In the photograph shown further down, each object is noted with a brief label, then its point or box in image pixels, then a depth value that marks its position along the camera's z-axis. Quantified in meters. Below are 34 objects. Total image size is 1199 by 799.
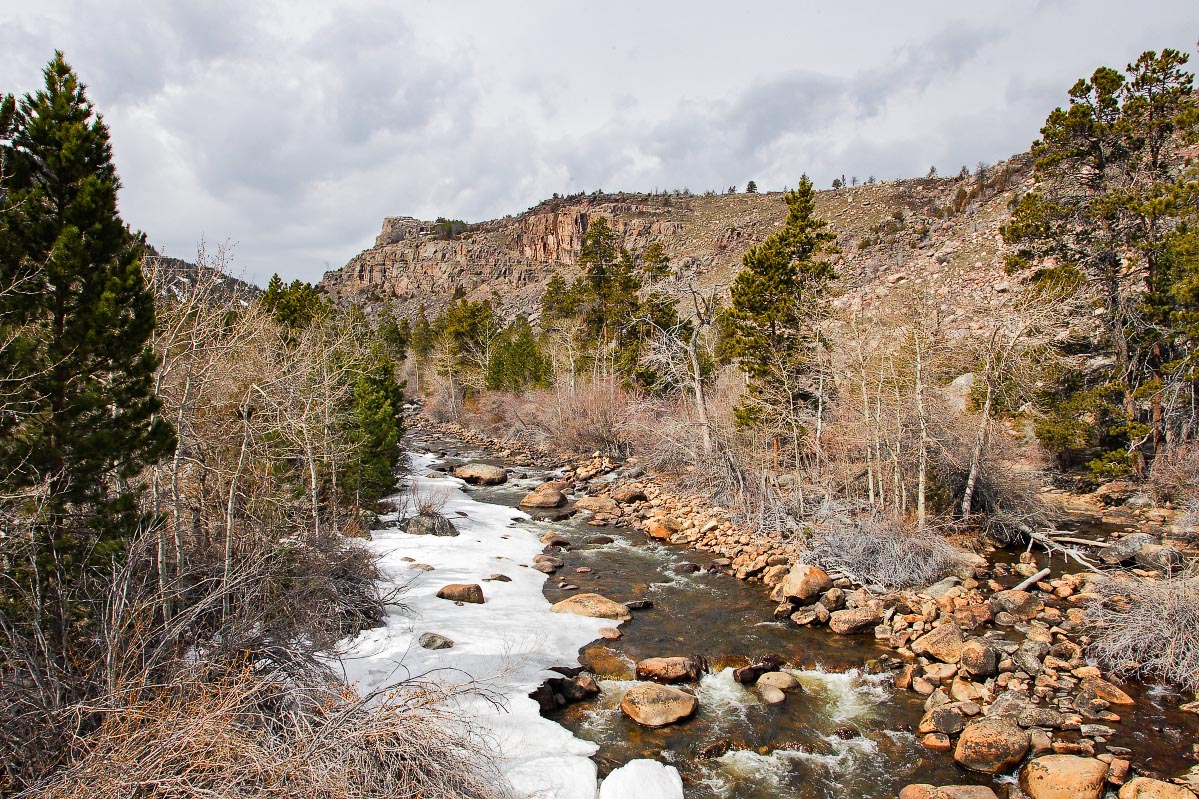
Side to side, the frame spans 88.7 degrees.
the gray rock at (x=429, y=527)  16.59
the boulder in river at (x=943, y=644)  10.36
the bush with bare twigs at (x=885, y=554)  13.61
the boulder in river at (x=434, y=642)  9.63
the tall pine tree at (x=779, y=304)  20.34
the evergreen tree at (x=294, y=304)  28.44
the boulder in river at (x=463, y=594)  12.04
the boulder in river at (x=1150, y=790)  6.64
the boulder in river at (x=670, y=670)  9.85
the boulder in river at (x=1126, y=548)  13.75
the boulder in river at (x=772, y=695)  9.23
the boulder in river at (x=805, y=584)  12.91
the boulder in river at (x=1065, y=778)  6.87
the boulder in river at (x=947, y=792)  6.95
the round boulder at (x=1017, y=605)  11.77
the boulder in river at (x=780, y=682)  9.62
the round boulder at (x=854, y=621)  11.70
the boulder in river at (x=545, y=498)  22.12
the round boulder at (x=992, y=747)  7.59
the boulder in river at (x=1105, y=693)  8.71
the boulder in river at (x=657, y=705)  8.57
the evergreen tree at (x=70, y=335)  6.25
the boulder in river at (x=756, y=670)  9.88
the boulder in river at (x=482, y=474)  26.39
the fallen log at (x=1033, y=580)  12.84
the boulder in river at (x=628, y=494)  22.66
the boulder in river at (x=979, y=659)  9.75
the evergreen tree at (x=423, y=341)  67.44
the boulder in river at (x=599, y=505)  21.39
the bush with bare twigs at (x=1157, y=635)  9.10
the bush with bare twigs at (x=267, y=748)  4.45
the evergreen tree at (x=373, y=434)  17.17
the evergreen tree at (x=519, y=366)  43.31
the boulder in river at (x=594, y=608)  12.17
